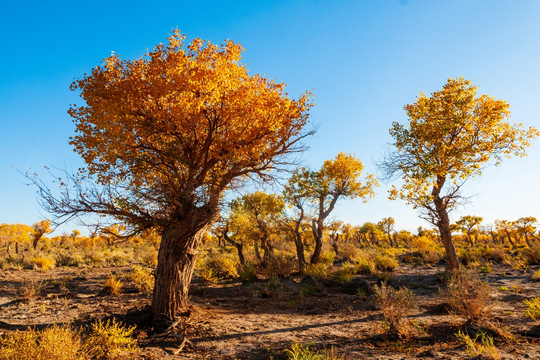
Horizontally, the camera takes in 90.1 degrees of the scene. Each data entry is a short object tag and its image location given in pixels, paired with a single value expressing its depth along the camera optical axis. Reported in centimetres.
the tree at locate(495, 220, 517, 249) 4234
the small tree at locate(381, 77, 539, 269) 1125
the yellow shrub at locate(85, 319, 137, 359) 534
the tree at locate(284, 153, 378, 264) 1898
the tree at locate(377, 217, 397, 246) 5541
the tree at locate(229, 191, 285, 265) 2097
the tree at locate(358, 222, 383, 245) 5181
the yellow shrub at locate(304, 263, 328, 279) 1539
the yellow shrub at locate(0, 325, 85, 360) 436
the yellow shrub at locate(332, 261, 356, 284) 1383
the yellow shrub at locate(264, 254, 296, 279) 1582
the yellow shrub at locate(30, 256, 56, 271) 2007
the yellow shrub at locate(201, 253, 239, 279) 1683
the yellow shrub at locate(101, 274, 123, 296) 1215
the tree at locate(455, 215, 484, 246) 3686
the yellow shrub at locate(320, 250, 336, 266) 2043
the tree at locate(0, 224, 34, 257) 3582
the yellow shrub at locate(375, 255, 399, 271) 1761
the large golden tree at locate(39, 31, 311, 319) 711
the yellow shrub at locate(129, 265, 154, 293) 1292
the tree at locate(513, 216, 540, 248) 3861
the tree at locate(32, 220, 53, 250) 3475
